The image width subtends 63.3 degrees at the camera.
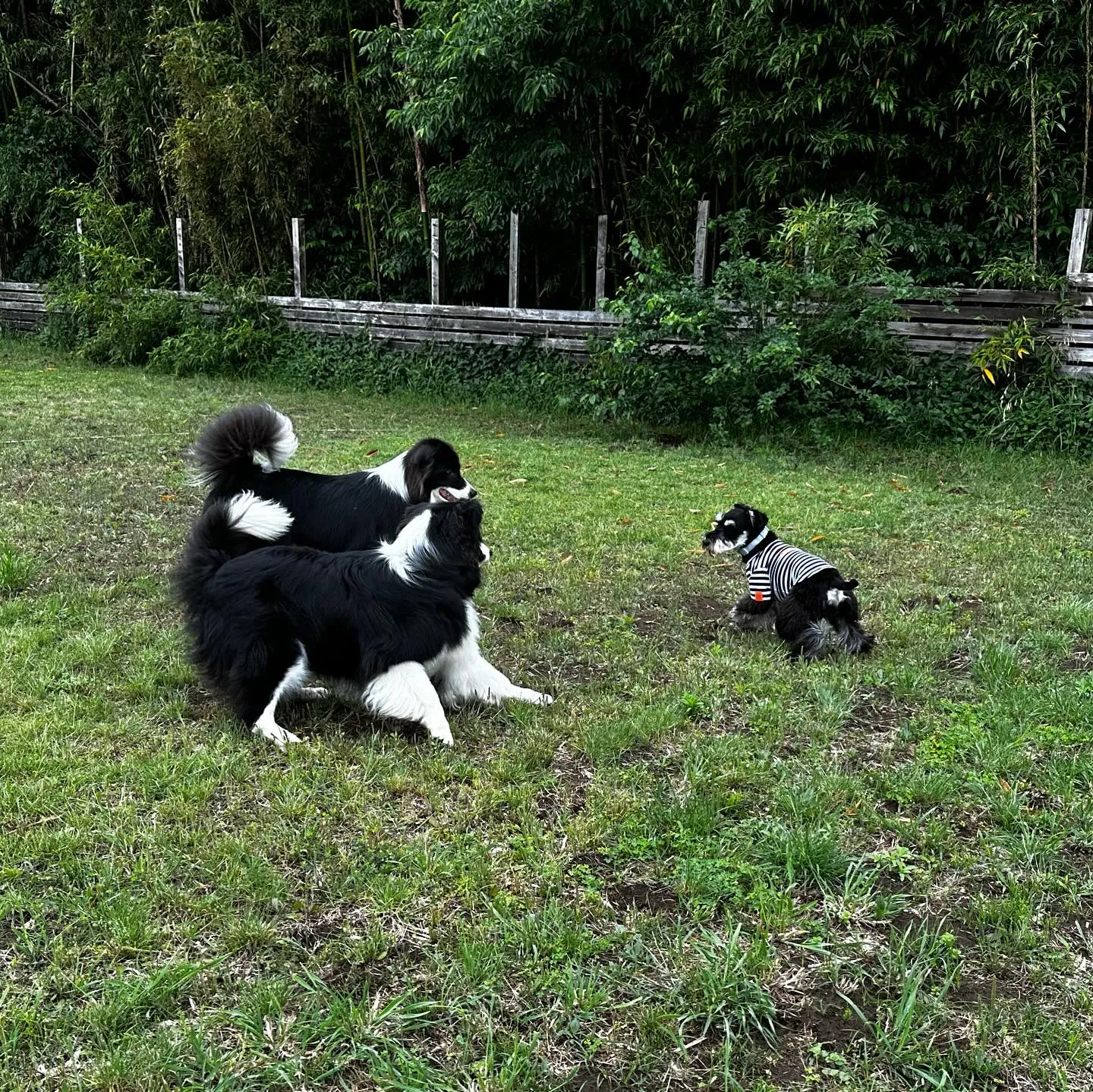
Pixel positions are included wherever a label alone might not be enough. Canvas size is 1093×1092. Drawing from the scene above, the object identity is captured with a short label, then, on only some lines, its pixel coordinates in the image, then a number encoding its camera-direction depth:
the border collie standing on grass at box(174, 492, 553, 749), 2.99
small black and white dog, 3.67
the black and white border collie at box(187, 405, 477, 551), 3.85
